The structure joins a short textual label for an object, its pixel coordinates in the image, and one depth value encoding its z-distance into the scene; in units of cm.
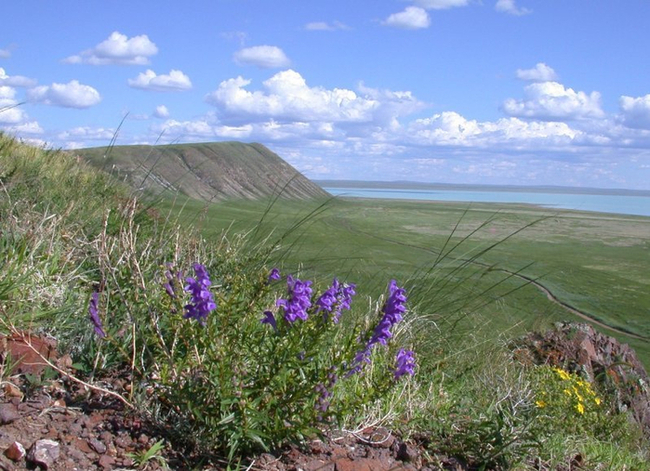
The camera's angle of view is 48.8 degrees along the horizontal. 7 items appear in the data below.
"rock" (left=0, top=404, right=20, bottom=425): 316
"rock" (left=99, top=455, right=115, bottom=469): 304
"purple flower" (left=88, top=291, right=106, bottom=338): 335
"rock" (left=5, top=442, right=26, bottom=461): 295
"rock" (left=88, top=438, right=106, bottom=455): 314
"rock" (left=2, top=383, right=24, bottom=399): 341
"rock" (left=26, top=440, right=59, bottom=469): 293
